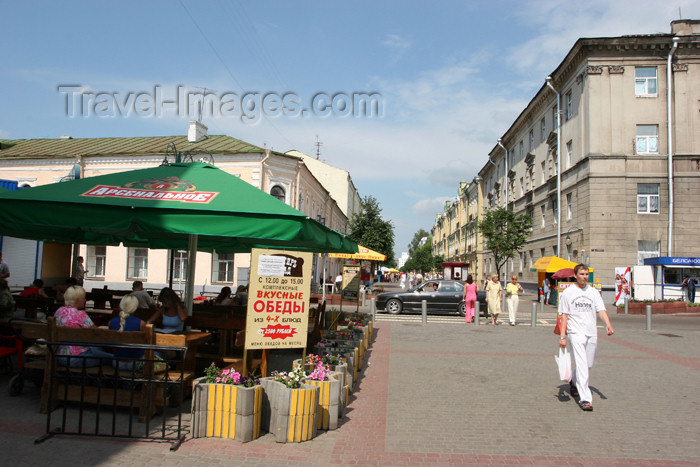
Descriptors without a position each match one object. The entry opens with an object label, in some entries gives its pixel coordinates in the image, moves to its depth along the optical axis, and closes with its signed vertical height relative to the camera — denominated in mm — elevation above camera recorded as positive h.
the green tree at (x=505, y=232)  34781 +2708
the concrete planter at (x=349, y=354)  7137 -1356
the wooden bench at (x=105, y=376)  5207 -1277
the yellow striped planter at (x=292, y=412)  5004 -1532
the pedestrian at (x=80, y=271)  14995 -446
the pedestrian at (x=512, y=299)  16922 -1014
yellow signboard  5465 -421
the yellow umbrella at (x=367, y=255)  17750 +398
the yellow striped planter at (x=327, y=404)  5457 -1549
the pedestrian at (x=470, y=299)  17562 -1086
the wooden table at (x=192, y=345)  5812 -1007
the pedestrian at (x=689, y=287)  24203 -584
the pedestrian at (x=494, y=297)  17078 -969
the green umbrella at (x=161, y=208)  5551 +582
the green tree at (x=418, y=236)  181875 +11450
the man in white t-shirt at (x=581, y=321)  6578 -681
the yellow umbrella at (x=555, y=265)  26625 +342
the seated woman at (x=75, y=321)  5531 -761
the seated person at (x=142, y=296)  8812 -683
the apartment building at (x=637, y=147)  27631 +7208
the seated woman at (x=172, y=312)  6605 -714
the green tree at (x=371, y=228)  40688 +3161
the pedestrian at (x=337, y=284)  31609 -1303
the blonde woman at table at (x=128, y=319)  5814 -739
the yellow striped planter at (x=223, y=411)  4941 -1514
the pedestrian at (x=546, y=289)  28911 -1051
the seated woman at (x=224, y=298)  10805 -818
